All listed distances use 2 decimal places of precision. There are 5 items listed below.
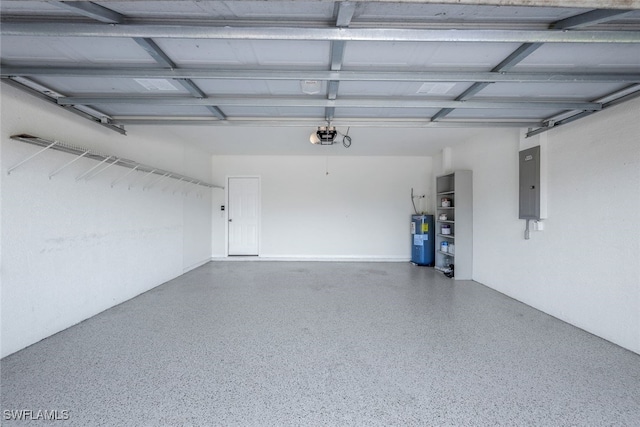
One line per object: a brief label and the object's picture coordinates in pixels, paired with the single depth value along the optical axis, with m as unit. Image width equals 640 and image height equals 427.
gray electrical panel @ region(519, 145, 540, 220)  3.41
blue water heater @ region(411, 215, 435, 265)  5.95
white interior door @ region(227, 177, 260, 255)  6.72
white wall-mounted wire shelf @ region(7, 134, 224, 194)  2.38
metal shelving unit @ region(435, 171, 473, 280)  4.89
